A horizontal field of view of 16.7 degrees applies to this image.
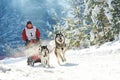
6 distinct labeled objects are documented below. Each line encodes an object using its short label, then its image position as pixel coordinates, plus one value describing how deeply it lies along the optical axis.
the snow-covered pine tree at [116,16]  19.88
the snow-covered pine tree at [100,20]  20.26
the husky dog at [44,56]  12.50
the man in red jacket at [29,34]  13.20
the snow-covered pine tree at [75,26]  22.52
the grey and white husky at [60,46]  12.81
